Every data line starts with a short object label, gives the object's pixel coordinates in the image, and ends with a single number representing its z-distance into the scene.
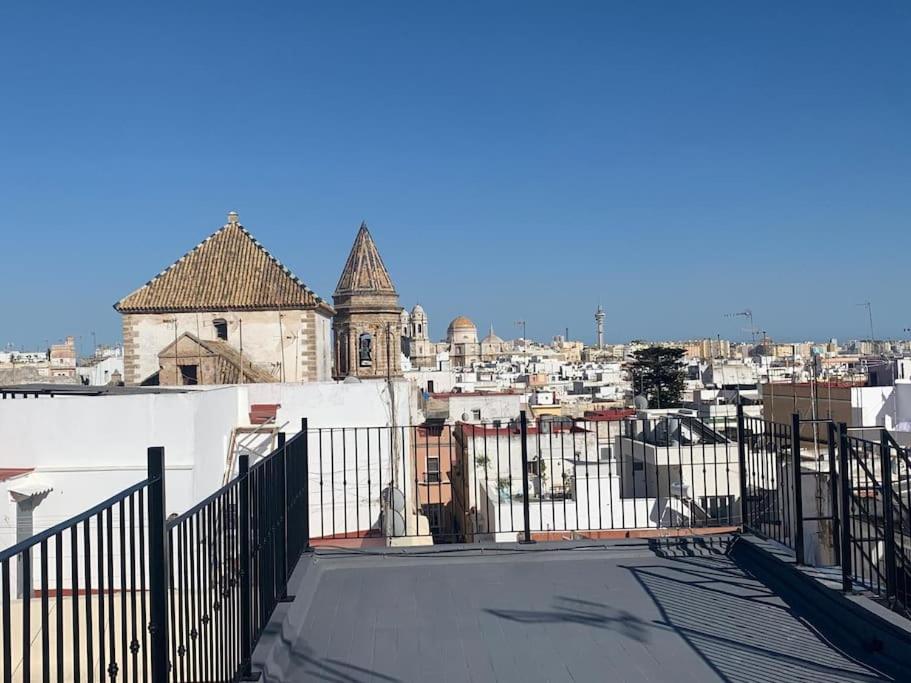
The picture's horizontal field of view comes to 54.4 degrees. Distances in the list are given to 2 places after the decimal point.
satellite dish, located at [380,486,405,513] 10.58
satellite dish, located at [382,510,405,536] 9.45
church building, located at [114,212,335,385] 28.55
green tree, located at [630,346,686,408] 59.19
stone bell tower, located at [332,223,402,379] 36.66
